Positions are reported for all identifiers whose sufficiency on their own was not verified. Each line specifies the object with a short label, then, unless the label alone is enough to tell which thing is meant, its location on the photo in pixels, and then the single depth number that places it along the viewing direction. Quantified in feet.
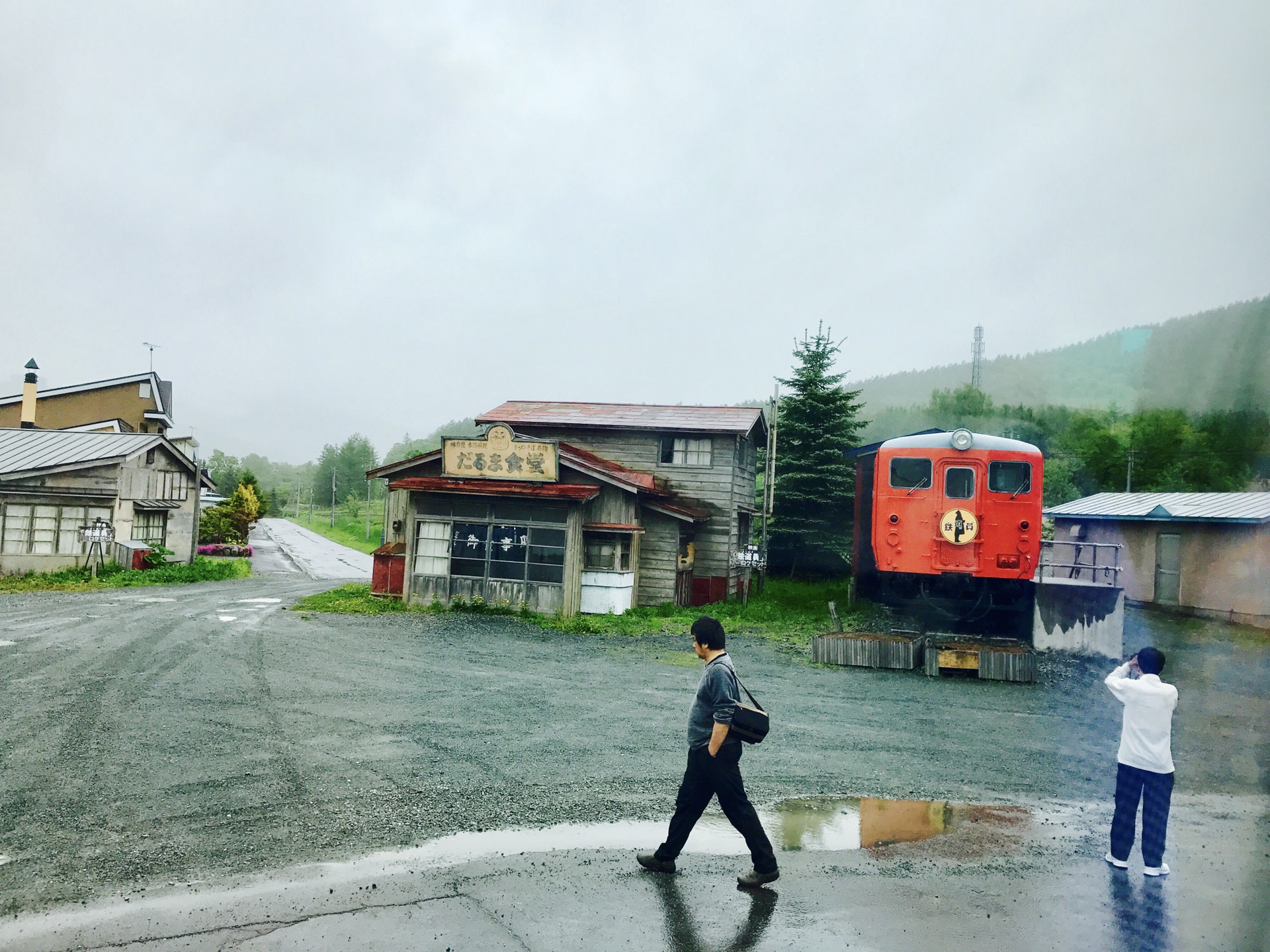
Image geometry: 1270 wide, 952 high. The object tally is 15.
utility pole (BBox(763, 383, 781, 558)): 78.91
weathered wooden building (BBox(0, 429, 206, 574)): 77.66
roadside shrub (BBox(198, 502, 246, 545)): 141.69
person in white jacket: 18.12
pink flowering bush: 130.93
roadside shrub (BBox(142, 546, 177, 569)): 87.30
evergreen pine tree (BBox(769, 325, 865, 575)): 92.12
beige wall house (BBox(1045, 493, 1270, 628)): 54.44
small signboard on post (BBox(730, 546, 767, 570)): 79.46
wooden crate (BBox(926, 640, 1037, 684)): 40.14
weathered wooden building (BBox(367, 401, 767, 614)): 63.05
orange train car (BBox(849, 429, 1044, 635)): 46.75
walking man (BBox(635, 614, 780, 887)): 17.01
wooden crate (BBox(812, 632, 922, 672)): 43.11
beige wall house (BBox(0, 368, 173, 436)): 113.60
